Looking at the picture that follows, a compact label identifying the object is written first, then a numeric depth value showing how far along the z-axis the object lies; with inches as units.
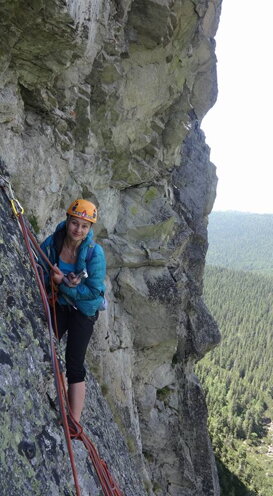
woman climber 205.2
